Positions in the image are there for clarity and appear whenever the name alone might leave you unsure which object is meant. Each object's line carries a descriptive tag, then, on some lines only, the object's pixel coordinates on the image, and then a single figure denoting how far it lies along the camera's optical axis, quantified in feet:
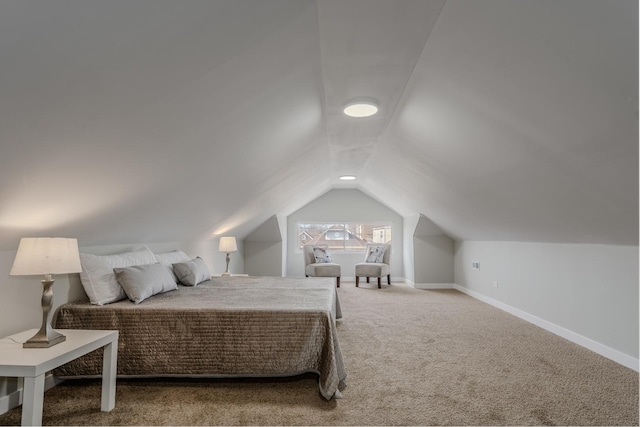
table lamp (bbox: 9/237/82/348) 5.87
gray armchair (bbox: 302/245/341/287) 21.93
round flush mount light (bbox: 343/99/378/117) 8.86
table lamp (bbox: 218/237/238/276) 16.52
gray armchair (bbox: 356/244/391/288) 22.18
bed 7.69
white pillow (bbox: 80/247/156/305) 8.12
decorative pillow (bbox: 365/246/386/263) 23.36
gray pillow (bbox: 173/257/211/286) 11.57
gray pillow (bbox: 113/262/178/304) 8.43
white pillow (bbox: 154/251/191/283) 11.72
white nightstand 5.08
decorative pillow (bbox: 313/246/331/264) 23.15
